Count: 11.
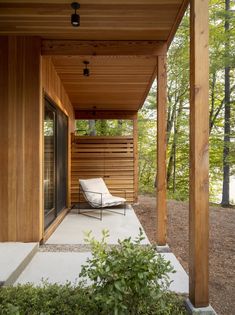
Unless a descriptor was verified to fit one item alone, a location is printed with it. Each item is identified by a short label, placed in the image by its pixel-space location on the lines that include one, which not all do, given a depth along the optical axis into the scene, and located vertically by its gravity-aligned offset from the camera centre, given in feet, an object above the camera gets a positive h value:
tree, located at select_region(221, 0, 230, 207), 29.53 +3.79
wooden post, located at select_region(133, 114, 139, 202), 24.26 -0.47
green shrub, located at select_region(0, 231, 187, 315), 5.84 -3.09
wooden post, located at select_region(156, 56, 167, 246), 12.03 +0.08
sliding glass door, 14.42 -0.39
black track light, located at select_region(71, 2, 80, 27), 9.45 +4.92
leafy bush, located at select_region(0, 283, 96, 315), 6.64 -3.74
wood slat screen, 23.97 -0.39
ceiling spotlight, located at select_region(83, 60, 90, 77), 14.51 +4.59
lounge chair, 18.87 -2.92
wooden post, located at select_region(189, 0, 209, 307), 7.15 +0.03
